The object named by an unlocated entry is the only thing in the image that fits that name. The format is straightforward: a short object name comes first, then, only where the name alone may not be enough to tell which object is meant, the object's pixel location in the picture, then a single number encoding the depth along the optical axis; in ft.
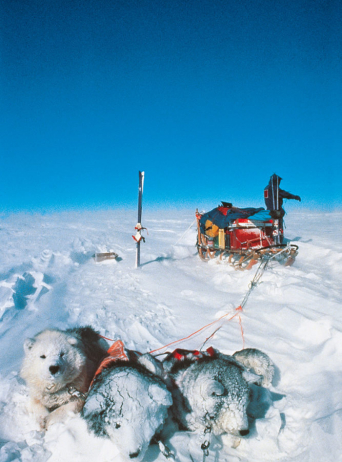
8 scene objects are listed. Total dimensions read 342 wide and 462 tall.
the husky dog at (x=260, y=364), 8.07
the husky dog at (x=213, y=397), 5.93
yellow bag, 26.86
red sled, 23.09
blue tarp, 23.75
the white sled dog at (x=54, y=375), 7.18
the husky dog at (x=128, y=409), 5.34
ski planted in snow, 25.94
